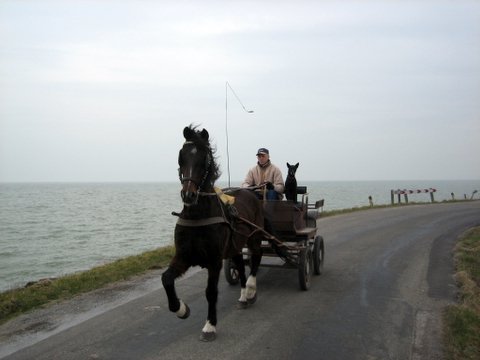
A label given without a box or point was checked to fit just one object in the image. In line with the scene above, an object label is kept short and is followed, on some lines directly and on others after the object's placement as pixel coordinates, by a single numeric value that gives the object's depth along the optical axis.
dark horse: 5.07
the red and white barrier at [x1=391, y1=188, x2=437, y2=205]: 33.03
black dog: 8.52
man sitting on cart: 8.34
